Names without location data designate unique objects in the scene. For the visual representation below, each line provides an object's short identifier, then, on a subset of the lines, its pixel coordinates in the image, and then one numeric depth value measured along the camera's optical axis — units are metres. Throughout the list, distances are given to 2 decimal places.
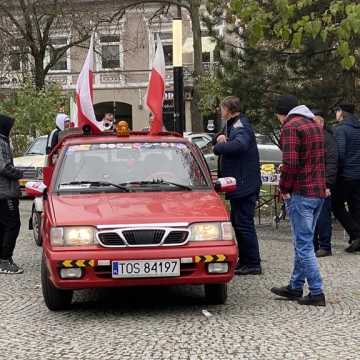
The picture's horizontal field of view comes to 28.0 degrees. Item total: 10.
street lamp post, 11.66
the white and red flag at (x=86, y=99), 9.05
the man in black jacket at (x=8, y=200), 8.66
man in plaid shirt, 6.73
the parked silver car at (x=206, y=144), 21.48
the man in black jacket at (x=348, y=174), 10.20
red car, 6.20
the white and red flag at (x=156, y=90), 9.11
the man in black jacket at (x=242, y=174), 8.27
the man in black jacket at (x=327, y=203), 9.80
